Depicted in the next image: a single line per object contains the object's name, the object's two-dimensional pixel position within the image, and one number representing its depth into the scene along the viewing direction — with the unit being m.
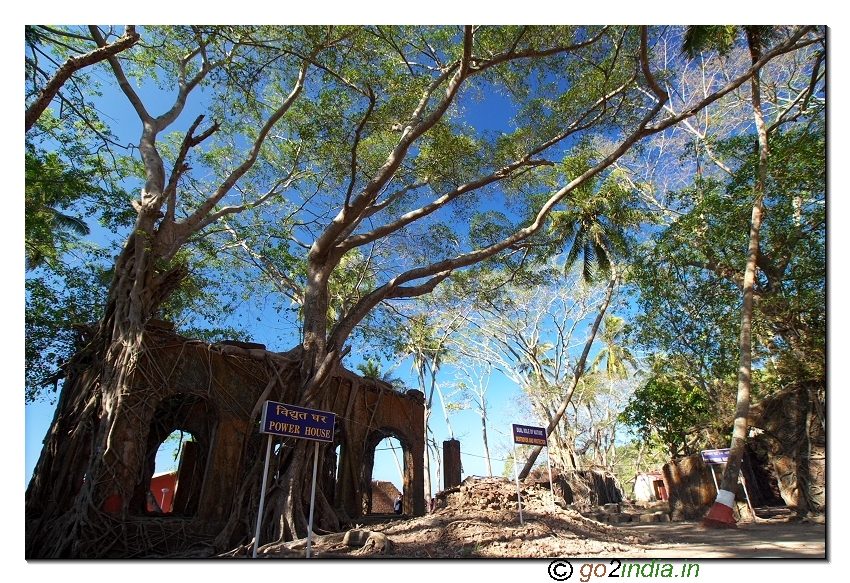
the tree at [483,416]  25.75
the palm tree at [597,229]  15.48
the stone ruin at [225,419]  8.20
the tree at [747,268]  7.77
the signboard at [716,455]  10.10
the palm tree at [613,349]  23.17
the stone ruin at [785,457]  10.27
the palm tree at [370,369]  21.45
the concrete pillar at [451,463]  13.09
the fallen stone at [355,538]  6.06
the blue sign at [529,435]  8.07
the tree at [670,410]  14.56
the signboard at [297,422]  5.55
